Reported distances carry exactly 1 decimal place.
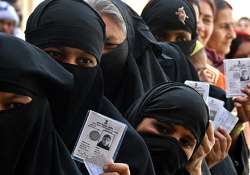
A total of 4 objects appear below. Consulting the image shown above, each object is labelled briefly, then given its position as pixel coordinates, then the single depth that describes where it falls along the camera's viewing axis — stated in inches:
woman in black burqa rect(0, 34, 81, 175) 142.6
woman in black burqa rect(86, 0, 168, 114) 209.4
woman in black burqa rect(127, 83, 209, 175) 188.9
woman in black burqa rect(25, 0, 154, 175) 174.1
